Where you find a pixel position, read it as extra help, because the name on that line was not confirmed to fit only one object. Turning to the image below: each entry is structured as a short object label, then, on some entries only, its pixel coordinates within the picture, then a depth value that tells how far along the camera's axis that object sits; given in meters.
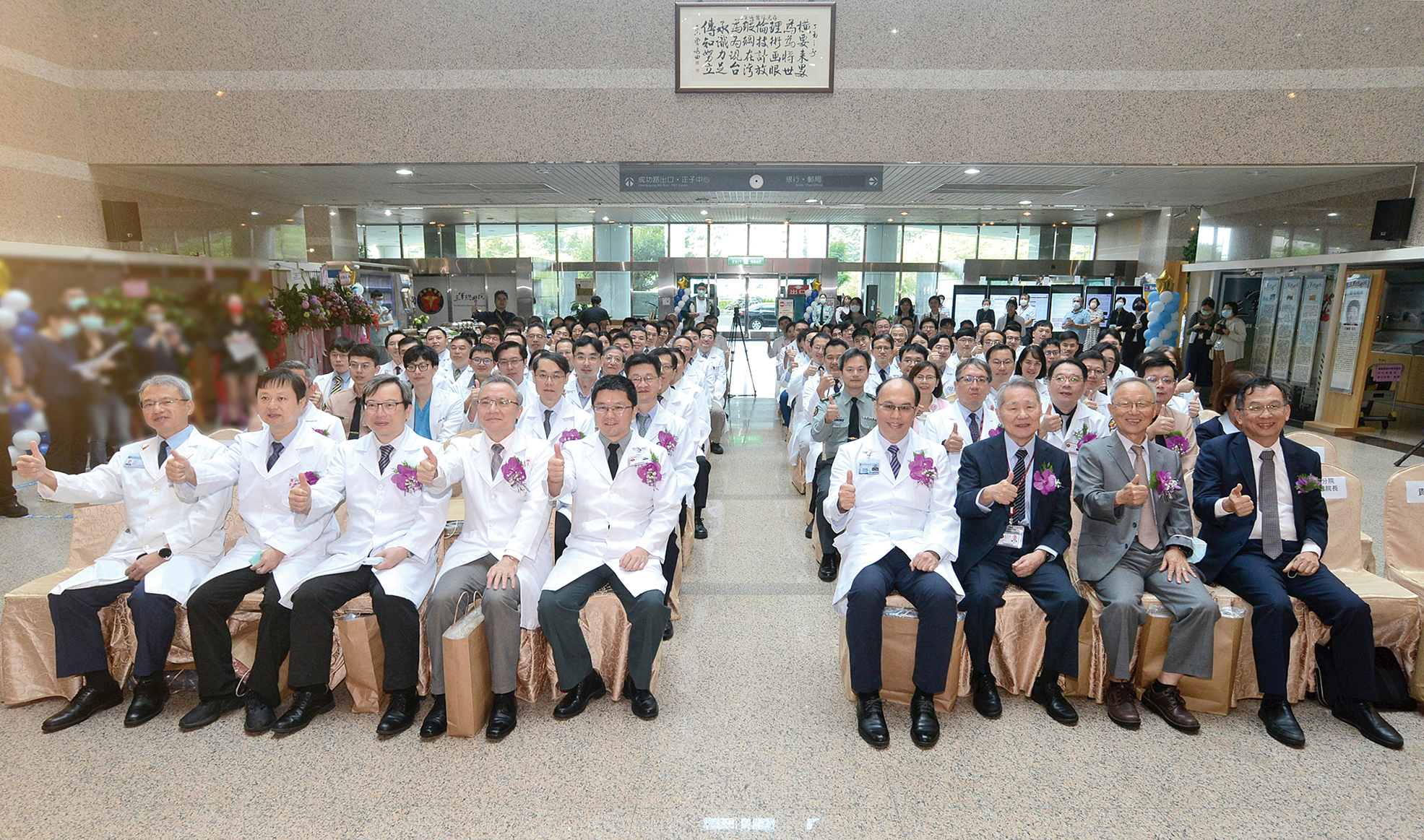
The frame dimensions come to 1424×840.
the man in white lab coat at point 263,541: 3.04
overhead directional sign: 8.03
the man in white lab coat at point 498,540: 3.04
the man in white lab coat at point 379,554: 3.02
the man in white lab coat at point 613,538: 3.11
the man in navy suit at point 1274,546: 3.00
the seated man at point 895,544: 3.00
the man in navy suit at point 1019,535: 3.09
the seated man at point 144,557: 3.05
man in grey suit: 3.03
